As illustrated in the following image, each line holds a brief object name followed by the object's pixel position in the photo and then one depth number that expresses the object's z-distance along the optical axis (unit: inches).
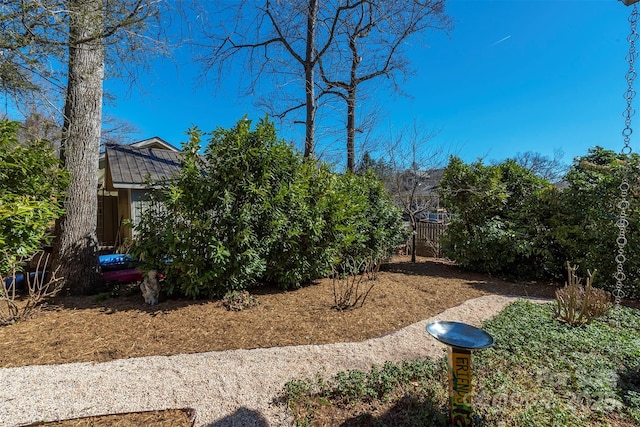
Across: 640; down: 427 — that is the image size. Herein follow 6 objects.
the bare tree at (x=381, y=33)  354.0
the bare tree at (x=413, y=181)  373.4
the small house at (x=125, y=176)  353.4
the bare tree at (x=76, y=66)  125.4
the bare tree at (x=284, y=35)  327.3
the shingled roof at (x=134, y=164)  345.4
